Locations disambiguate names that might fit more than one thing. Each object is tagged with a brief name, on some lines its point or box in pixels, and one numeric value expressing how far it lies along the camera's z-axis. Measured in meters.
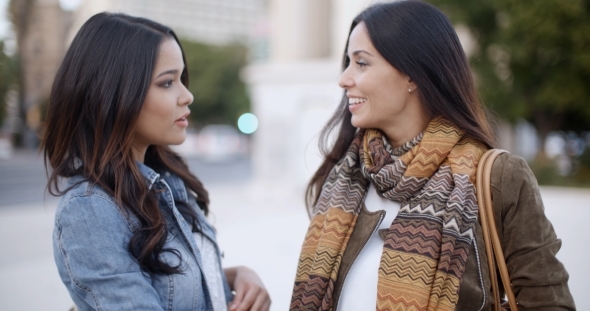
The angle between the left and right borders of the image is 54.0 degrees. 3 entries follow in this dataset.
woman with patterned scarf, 1.74
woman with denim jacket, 1.56
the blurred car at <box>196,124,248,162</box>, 32.59
